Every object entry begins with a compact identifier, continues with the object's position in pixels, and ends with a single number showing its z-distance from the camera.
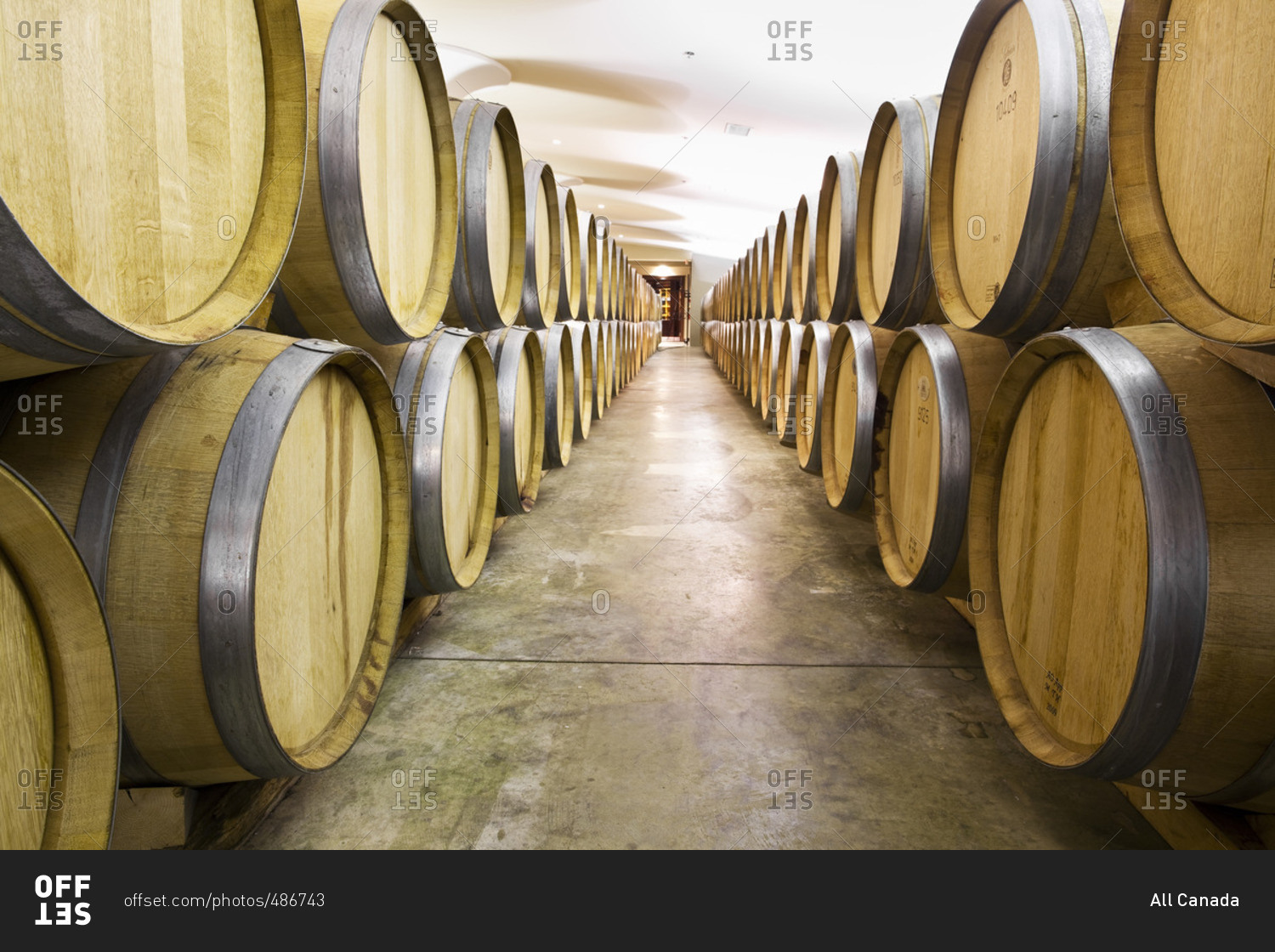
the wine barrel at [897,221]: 3.03
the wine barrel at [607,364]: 8.02
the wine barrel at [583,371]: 6.06
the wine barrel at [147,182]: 0.99
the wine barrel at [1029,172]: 1.90
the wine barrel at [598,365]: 7.26
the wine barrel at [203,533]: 1.36
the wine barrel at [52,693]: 1.02
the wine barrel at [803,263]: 5.05
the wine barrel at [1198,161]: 1.27
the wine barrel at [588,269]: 6.36
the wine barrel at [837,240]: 3.90
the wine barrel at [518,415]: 3.65
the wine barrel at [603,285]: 7.69
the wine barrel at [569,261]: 5.47
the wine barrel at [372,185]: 1.93
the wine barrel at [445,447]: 2.62
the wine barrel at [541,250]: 4.30
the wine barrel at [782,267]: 5.90
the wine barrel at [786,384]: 5.78
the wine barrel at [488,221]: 3.13
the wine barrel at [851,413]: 3.44
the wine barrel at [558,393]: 4.98
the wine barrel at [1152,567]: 1.36
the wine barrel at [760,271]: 7.41
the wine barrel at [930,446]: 2.44
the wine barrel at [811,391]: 4.29
